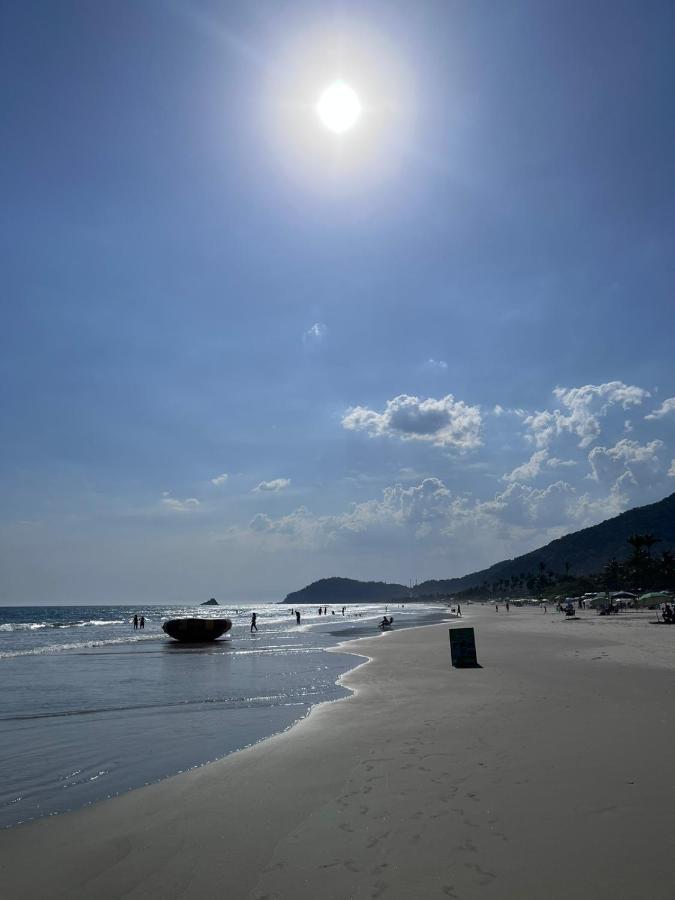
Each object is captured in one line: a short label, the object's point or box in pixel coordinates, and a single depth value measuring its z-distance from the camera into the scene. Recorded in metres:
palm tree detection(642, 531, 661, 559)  110.56
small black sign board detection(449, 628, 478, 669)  19.39
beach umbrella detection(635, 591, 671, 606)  57.50
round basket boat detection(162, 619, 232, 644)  41.53
